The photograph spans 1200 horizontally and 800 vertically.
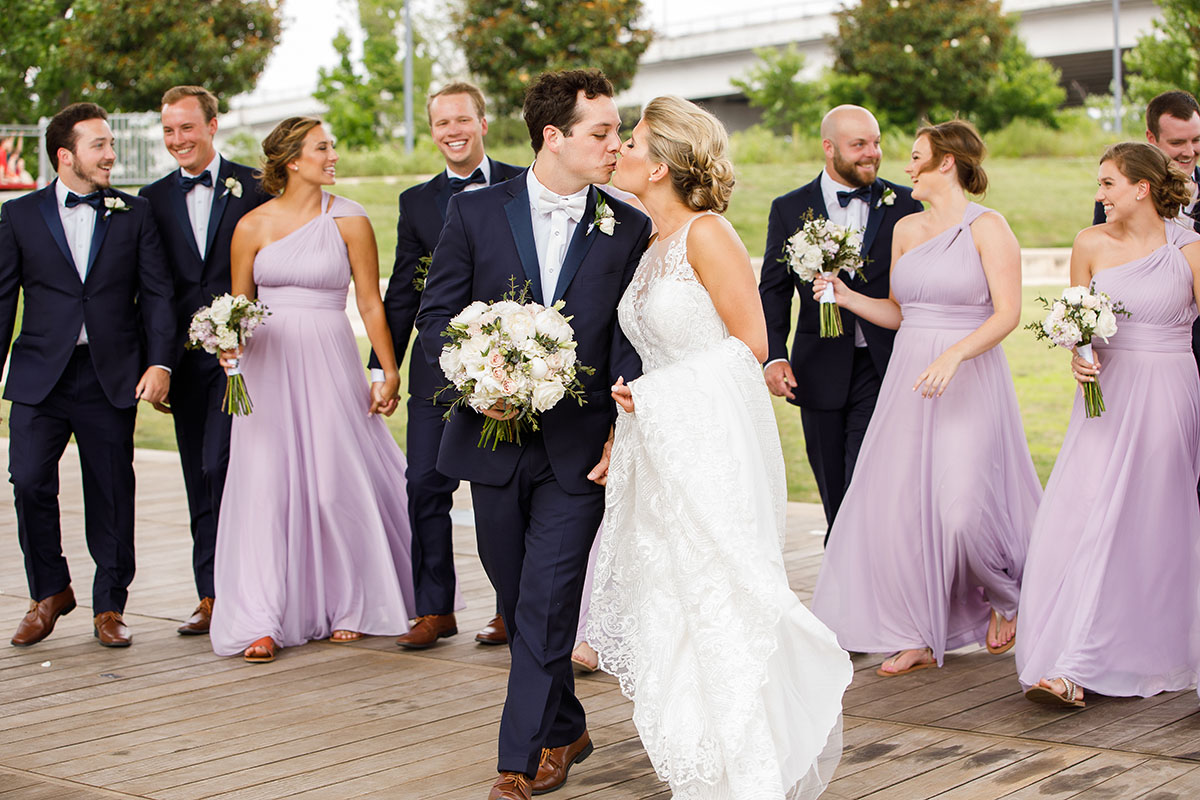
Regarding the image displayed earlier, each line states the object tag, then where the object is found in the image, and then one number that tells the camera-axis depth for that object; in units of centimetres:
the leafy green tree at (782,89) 4356
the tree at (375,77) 4297
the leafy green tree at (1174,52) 1867
